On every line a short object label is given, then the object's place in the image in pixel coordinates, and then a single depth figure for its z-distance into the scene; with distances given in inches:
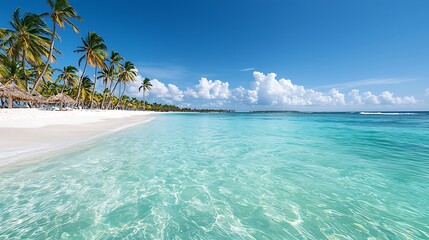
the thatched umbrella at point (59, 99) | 1145.1
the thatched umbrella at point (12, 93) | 780.6
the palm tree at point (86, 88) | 1849.2
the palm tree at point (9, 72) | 963.0
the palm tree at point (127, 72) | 1798.7
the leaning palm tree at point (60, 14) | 861.2
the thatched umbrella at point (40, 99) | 957.7
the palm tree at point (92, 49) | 1192.2
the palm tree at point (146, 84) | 2928.2
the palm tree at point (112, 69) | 1581.0
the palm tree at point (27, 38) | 812.0
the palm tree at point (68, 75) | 1602.6
